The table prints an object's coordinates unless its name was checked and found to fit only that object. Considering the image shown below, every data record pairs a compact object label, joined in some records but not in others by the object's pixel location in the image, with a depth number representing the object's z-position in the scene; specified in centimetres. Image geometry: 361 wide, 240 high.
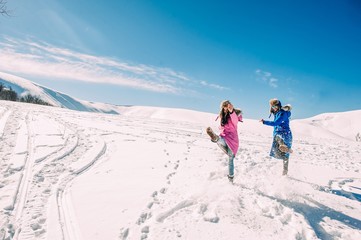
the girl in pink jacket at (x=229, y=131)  650
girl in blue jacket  764
